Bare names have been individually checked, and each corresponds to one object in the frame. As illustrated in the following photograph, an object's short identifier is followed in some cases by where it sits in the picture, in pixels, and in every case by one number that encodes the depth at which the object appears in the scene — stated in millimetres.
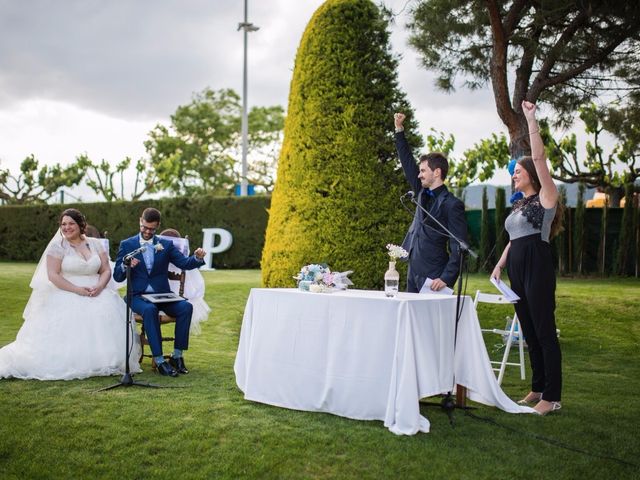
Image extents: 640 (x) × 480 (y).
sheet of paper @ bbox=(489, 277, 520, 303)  5449
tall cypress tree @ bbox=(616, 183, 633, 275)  16547
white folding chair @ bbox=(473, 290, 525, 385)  6566
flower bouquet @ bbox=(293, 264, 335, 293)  5332
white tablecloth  4695
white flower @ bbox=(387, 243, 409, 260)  5148
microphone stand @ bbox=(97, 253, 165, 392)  6109
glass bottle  5059
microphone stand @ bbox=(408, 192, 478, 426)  4941
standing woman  5340
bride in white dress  6543
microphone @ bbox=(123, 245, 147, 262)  6145
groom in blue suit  6859
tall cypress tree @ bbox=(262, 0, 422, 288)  8539
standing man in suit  5422
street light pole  28625
